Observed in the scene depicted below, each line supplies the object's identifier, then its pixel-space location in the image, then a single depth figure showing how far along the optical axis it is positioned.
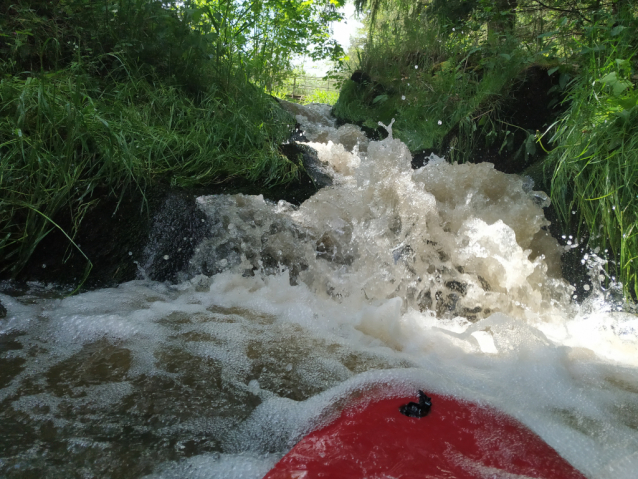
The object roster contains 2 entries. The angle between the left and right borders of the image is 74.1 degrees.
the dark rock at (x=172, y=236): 2.58
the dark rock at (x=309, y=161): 3.75
